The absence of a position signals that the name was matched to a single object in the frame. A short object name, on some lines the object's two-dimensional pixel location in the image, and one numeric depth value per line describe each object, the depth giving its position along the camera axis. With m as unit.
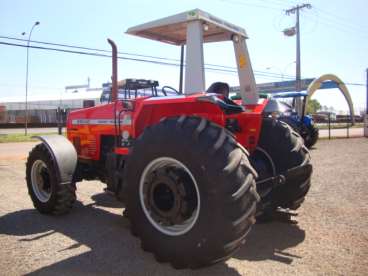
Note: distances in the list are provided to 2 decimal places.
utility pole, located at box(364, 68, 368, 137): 23.83
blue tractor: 13.81
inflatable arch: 45.77
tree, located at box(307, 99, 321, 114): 126.91
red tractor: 3.13
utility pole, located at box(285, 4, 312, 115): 37.56
